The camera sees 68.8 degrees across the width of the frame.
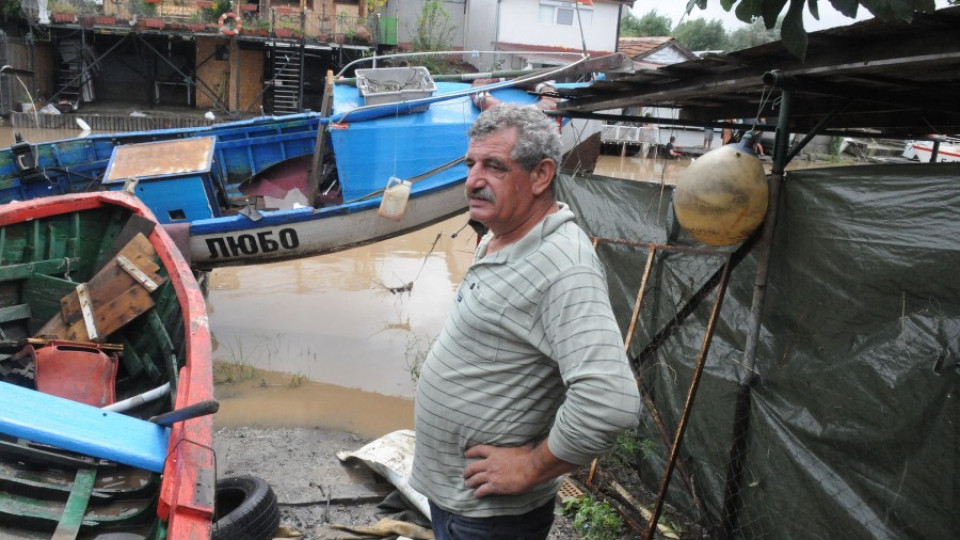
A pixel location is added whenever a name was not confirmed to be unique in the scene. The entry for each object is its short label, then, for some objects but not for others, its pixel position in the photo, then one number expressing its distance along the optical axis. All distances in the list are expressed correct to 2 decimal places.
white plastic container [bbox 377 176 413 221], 7.61
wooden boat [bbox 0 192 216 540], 2.65
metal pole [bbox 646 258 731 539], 3.32
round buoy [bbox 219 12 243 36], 23.67
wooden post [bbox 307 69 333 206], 8.05
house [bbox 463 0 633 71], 27.25
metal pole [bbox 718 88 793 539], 3.12
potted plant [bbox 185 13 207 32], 23.81
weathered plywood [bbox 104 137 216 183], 7.67
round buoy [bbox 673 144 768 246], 2.99
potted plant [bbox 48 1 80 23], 23.66
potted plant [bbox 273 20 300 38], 24.36
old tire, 3.47
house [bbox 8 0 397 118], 23.97
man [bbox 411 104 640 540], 1.55
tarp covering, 2.51
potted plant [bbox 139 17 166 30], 23.81
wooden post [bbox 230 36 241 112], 25.22
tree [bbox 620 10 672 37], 56.41
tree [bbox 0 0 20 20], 23.77
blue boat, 7.62
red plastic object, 4.18
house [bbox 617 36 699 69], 27.55
